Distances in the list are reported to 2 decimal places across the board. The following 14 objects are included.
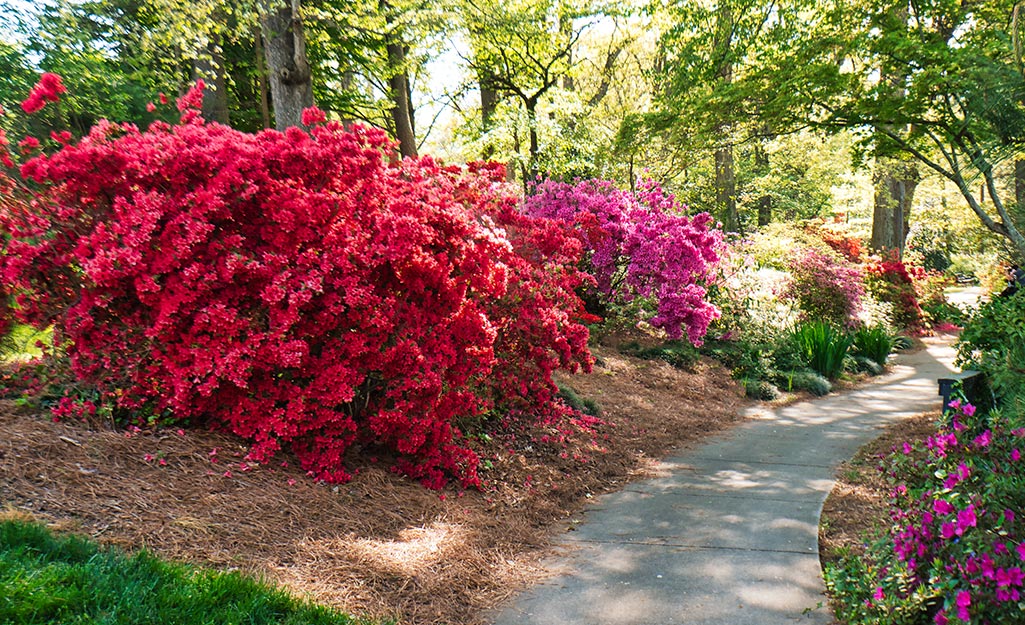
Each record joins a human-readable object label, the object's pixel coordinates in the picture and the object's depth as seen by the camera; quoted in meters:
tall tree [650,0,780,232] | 10.54
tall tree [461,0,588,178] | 13.22
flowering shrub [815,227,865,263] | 18.48
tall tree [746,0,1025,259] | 8.88
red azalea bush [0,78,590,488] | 4.15
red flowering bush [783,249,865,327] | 13.04
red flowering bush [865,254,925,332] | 16.52
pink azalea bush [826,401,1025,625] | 2.46
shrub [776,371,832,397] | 9.88
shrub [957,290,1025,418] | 3.28
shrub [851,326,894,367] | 12.18
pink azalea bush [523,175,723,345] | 9.80
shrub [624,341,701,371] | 9.92
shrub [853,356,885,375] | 11.77
